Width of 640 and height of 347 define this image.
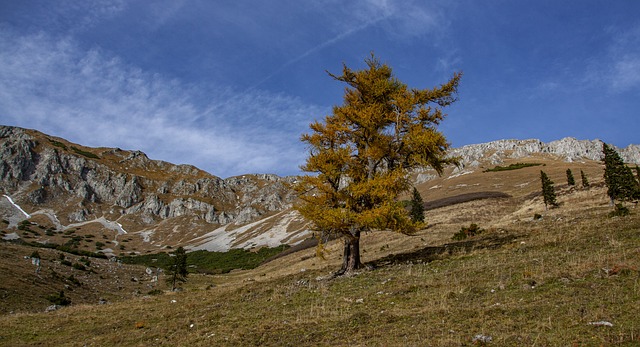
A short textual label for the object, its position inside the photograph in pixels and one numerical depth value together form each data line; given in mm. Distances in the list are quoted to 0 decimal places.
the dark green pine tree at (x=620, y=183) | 39250
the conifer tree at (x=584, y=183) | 60906
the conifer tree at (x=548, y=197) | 49059
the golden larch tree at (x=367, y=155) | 19469
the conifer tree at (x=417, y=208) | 56909
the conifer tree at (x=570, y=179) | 72062
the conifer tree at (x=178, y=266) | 46938
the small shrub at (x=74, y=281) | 36531
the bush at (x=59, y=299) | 28816
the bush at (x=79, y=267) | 42866
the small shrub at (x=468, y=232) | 28334
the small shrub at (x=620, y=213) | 22791
